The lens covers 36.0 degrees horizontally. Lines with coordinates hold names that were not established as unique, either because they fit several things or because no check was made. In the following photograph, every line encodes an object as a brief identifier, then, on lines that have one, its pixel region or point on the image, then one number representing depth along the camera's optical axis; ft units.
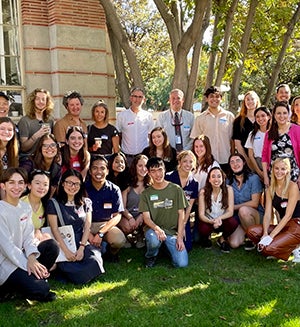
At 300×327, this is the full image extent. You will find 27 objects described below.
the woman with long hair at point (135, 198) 20.97
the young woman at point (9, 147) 17.25
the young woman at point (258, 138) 22.04
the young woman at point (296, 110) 21.93
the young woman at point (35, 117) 20.07
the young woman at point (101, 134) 22.11
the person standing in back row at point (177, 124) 23.44
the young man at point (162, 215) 19.17
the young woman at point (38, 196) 16.94
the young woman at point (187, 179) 20.68
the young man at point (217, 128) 23.43
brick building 29.48
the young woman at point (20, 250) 15.05
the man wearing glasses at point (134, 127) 23.58
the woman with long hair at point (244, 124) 23.08
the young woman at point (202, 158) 21.75
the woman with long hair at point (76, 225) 17.17
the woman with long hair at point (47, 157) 18.54
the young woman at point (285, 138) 20.47
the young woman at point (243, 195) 21.38
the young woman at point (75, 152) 19.65
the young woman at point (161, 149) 21.61
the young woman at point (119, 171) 21.13
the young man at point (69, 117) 21.39
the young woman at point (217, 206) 20.98
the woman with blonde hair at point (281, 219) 19.08
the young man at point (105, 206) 19.51
